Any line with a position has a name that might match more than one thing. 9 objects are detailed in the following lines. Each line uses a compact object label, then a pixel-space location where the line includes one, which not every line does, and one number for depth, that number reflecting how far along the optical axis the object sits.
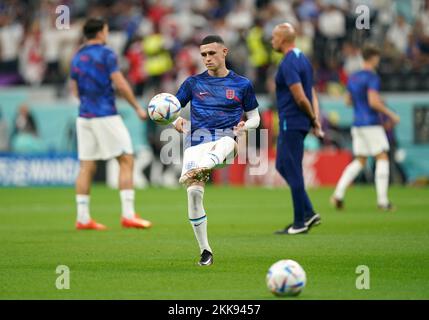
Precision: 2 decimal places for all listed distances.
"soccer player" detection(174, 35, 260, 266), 10.30
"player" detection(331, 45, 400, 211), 17.98
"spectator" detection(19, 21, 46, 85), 28.20
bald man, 13.51
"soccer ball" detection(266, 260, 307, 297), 8.25
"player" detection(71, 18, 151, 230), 14.52
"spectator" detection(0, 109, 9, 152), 26.83
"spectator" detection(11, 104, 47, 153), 26.50
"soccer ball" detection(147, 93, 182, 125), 10.18
